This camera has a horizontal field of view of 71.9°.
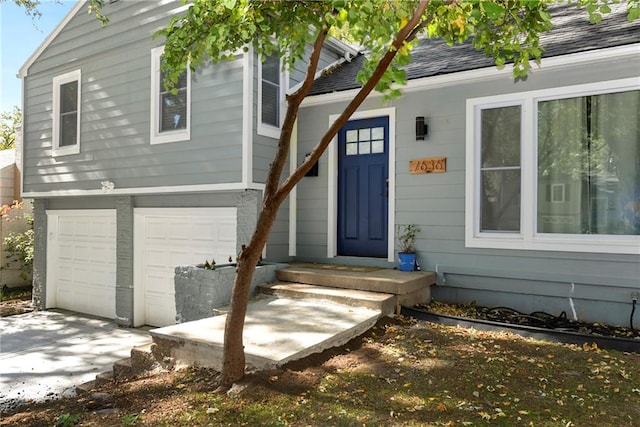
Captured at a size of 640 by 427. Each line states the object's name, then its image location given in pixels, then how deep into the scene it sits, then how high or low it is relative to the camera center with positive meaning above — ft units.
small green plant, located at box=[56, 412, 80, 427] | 9.29 -4.41
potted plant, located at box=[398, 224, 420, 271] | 18.75 -1.33
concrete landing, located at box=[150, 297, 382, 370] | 11.53 -3.46
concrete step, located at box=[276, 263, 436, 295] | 16.10 -2.42
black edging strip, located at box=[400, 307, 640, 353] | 12.98 -3.62
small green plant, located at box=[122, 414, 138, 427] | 8.90 -4.23
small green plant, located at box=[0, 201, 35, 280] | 35.68 -2.86
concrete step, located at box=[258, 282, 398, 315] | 15.26 -2.93
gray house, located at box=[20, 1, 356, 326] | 21.39 +3.05
